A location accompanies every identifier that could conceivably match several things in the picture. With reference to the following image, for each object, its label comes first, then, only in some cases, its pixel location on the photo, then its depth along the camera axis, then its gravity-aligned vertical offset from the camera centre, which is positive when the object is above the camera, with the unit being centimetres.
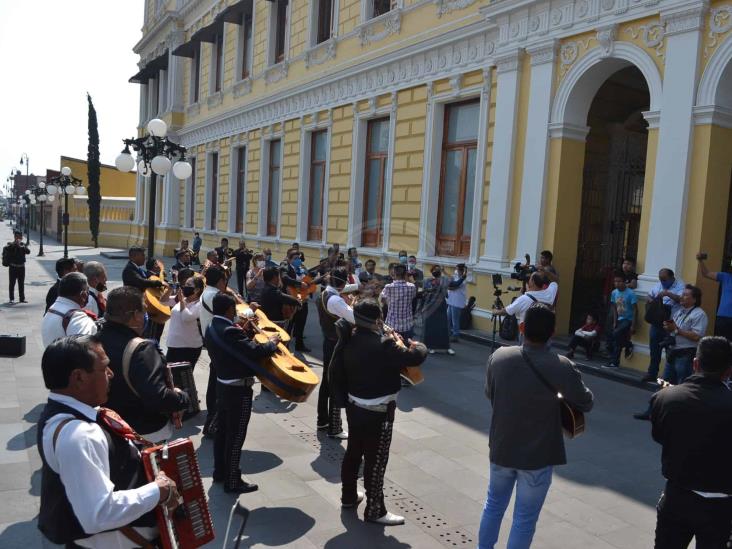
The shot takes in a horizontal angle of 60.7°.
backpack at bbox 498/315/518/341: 1214 -193
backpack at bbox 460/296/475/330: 1331 -189
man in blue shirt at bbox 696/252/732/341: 880 -93
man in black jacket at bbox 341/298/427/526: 470 -128
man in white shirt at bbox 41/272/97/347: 492 -87
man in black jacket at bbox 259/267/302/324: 789 -106
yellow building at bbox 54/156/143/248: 4347 -82
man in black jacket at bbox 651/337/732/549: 336 -115
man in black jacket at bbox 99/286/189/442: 359 -93
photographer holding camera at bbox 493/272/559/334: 805 -85
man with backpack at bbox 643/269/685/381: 890 -100
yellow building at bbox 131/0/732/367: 967 +208
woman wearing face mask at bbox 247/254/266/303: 1035 -116
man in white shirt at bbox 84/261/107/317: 642 -76
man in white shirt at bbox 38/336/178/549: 231 -99
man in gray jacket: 377 -111
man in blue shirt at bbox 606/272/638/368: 997 -124
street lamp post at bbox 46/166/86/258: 2707 +93
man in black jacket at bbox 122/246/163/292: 805 -88
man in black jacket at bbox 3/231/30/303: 1556 -147
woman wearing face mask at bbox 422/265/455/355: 1164 -191
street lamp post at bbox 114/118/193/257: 1314 +115
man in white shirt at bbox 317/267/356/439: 687 -144
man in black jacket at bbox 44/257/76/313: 705 -72
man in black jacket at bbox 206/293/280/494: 514 -135
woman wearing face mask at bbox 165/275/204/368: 704 -134
